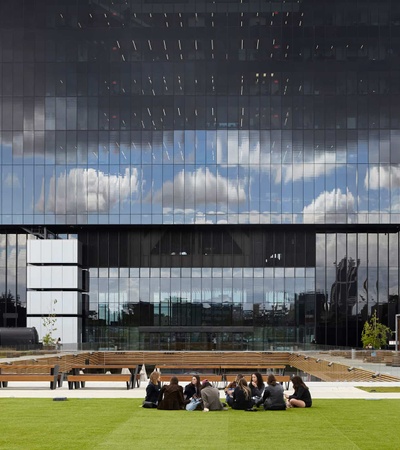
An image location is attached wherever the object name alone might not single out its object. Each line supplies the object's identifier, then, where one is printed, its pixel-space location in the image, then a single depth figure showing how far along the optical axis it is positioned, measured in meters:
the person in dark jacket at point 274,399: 25.44
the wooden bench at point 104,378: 34.53
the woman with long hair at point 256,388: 26.19
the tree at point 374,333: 84.88
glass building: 86.25
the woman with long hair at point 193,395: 25.47
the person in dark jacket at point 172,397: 25.55
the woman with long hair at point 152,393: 25.98
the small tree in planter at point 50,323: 86.69
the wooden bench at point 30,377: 34.25
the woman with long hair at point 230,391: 26.50
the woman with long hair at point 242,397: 25.38
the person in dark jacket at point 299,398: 26.20
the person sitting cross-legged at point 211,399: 25.19
